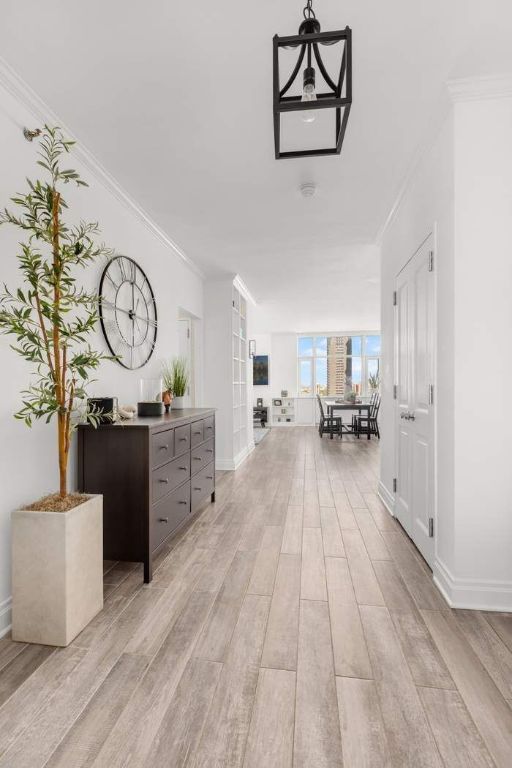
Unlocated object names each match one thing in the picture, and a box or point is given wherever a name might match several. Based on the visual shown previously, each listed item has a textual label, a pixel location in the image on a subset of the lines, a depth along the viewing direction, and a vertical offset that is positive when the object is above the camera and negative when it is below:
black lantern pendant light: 1.17 +0.87
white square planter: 1.83 -0.85
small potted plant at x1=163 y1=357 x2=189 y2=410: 3.80 -0.02
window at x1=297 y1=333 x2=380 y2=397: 11.70 +0.49
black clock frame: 2.87 +0.58
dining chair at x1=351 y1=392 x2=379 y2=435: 9.24 -0.88
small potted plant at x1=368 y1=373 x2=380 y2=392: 10.77 -0.05
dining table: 8.98 -0.56
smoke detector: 3.03 +1.40
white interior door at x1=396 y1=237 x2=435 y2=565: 2.54 -0.14
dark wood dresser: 2.44 -0.59
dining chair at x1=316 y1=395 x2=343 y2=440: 9.21 -1.02
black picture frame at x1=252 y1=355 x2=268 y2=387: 11.80 +0.17
